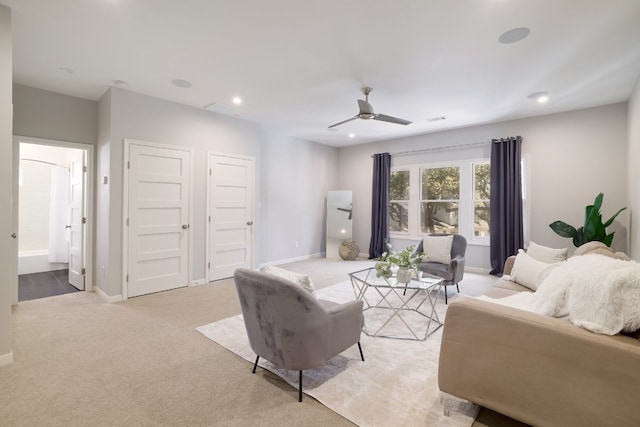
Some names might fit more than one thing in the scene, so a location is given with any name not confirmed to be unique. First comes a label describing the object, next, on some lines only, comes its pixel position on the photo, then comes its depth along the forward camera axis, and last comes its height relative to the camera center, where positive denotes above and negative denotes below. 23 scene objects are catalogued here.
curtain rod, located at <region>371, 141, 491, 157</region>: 5.75 +1.35
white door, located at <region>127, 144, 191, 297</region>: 4.19 -0.13
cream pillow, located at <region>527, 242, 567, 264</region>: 3.30 -0.43
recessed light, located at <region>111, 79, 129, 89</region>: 3.81 +1.62
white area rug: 1.86 -1.23
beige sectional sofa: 1.39 -0.77
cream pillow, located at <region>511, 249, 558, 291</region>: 3.01 -0.58
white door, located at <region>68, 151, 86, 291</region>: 4.54 -0.18
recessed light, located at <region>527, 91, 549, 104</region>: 4.12 +1.66
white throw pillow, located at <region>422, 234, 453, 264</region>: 4.45 -0.51
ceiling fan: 3.69 +1.24
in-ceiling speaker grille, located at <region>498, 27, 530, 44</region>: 2.64 +1.62
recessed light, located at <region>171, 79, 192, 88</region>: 3.80 +1.63
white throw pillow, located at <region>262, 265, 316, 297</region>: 2.19 -0.48
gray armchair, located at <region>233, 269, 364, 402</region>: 1.93 -0.74
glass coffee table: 3.02 -1.17
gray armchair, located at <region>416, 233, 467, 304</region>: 4.08 -0.74
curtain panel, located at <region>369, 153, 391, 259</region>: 6.97 +0.21
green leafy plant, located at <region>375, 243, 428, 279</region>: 3.17 -0.52
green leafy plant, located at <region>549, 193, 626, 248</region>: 4.06 -0.16
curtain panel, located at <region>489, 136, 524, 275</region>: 5.21 +0.24
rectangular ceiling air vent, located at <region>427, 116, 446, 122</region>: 5.22 +1.68
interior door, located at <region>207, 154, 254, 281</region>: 5.02 -0.05
